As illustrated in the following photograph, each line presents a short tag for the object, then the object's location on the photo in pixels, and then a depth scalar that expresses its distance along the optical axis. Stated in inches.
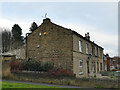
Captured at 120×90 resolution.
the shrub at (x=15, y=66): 776.4
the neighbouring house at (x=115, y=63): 2840.1
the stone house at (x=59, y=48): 810.8
